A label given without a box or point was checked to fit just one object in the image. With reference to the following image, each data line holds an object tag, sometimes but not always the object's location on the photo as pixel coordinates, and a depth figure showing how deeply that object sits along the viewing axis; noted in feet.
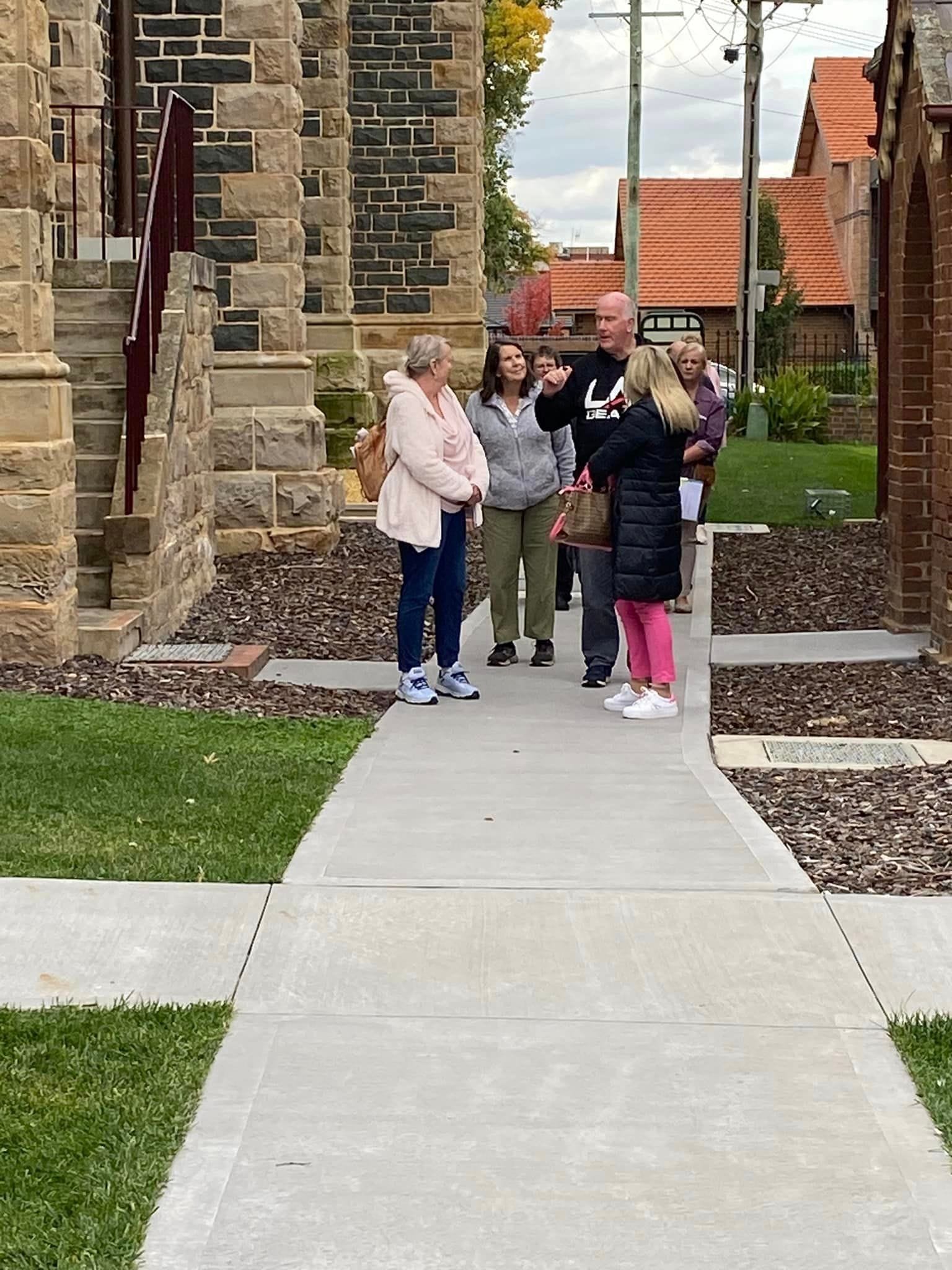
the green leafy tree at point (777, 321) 160.56
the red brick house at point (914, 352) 36.09
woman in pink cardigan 30.96
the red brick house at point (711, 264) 187.11
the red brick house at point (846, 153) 180.96
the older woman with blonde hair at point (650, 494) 30.22
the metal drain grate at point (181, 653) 35.06
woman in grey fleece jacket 34.78
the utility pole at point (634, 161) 126.72
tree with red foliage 210.59
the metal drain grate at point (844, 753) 28.32
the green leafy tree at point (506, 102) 154.40
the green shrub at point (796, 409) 108.78
